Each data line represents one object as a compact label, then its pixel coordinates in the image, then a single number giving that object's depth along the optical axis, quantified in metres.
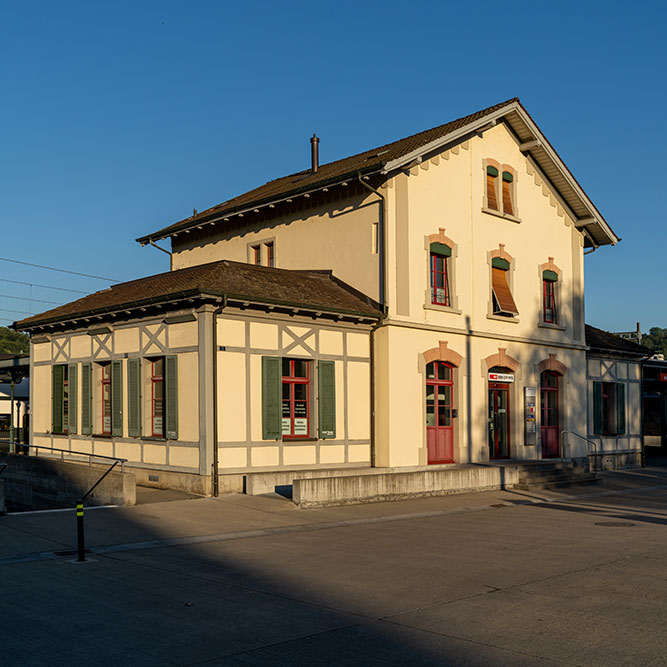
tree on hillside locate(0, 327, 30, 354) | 94.06
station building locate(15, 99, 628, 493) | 17.84
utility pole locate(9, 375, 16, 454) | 25.46
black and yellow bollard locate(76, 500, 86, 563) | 10.48
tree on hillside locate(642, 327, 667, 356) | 132.12
